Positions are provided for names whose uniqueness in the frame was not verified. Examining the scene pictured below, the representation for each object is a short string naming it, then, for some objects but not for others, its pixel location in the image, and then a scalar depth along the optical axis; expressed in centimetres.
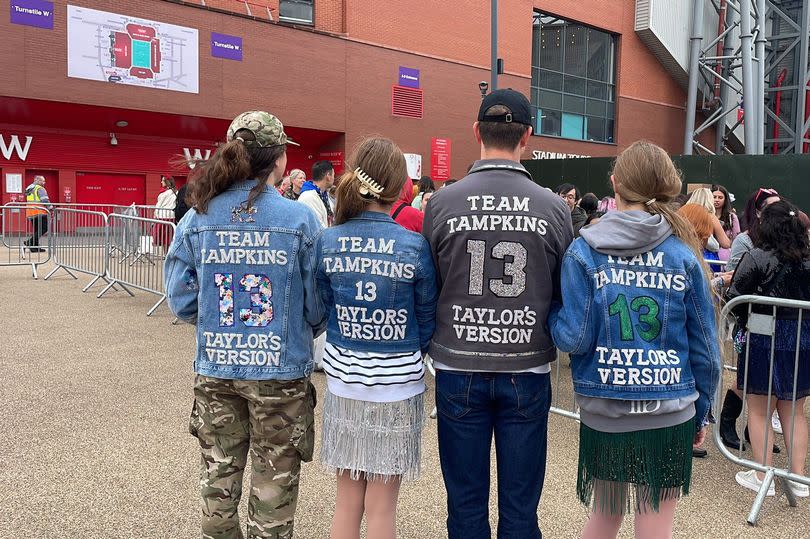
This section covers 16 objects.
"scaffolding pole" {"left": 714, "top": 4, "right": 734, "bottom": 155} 2928
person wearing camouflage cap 247
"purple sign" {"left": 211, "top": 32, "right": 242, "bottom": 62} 2003
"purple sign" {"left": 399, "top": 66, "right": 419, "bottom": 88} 2405
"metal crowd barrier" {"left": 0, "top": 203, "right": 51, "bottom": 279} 1246
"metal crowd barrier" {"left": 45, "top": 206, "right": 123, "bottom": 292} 1050
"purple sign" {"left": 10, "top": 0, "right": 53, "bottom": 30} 1702
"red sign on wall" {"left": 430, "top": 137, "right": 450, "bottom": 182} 2520
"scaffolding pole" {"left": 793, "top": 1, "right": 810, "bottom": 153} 2862
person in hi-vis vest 1221
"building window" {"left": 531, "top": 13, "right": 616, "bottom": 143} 2878
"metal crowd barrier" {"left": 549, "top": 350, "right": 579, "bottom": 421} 446
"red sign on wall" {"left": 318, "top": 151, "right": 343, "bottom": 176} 2322
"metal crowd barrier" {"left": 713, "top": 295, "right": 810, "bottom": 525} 355
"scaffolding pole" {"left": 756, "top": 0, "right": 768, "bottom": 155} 2681
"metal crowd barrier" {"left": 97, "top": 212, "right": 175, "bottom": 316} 893
